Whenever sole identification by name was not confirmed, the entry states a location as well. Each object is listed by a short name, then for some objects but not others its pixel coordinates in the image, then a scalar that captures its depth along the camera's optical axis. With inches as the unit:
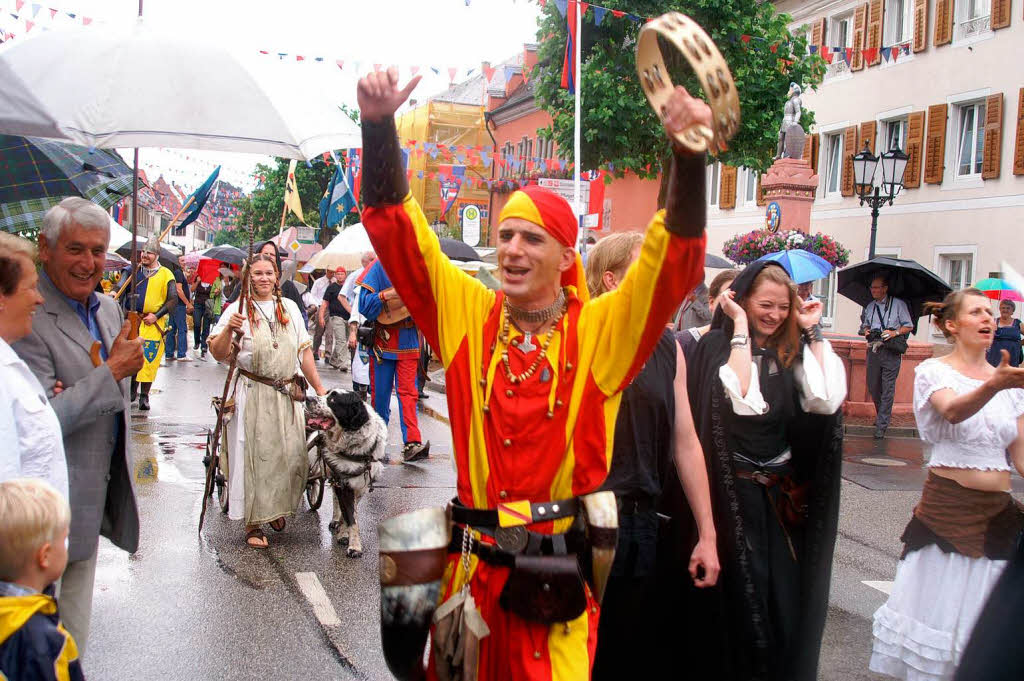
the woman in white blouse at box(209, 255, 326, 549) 267.7
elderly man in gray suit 140.3
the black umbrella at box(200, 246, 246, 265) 813.0
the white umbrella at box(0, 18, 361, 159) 169.0
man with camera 526.6
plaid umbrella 209.2
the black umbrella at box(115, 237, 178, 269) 683.4
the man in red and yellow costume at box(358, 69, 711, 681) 102.5
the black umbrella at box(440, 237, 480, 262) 629.9
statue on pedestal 839.1
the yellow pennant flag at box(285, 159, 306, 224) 573.6
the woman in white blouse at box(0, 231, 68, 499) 117.6
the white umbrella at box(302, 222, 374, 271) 658.8
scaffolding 2138.3
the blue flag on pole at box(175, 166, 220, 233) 301.0
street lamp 697.0
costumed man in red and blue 373.4
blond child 104.1
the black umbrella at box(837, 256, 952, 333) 519.8
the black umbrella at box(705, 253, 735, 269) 620.9
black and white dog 268.1
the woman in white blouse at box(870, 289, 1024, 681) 183.8
